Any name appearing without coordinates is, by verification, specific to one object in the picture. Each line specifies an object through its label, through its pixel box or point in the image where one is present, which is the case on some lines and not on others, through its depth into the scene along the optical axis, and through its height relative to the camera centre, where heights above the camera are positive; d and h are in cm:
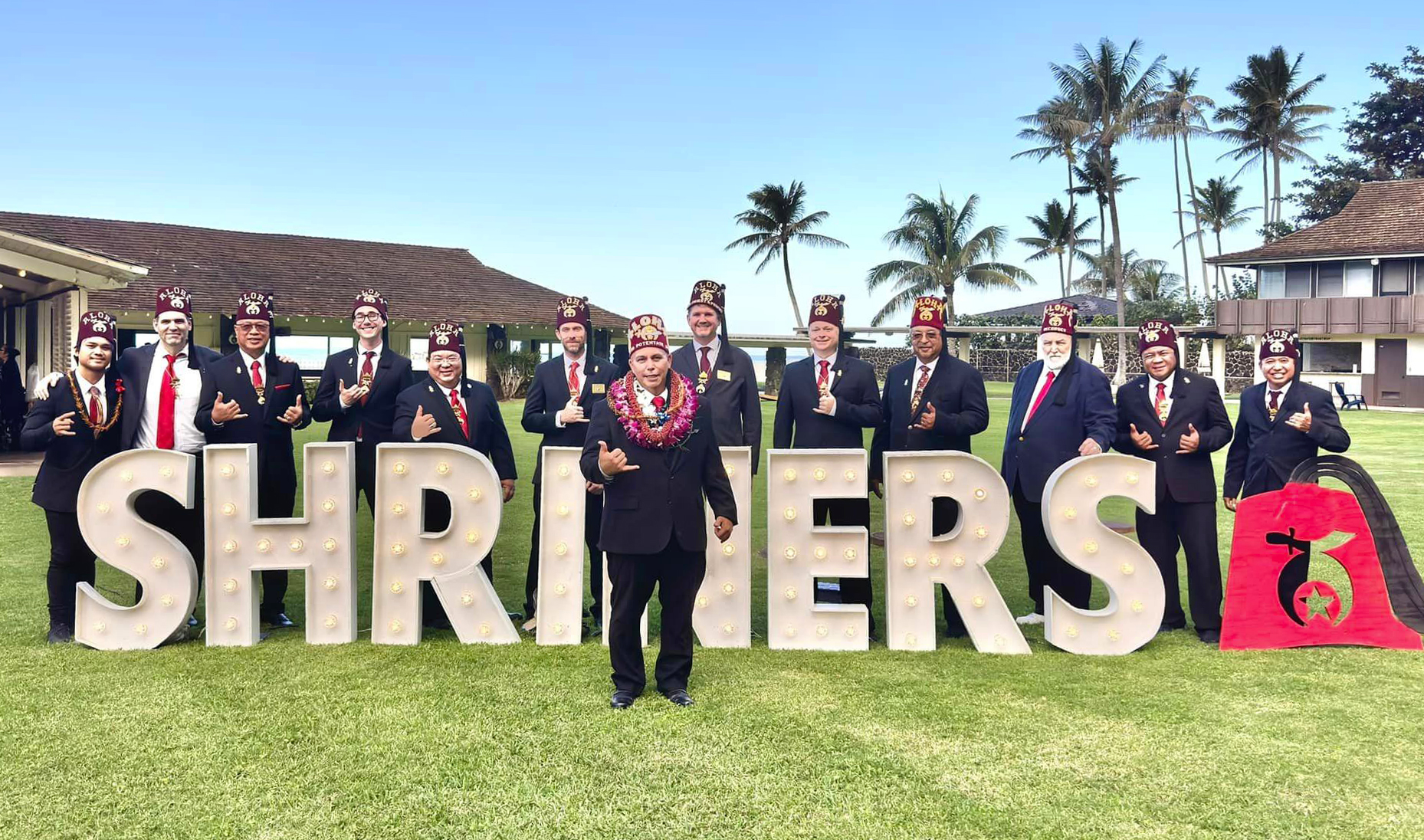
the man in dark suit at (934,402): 551 +6
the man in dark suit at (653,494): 424 -34
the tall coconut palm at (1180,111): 4409 +1392
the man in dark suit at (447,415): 561 -1
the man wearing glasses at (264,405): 557 +5
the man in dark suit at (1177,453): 545 -22
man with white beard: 554 -8
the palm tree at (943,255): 4747 +754
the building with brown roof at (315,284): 2817 +416
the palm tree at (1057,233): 5309 +969
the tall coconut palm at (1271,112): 4625 +1410
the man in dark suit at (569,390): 566 +14
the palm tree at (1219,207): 5572 +1153
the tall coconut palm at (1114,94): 4344 +1392
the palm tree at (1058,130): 4547 +1319
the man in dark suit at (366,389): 582 +14
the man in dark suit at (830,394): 563 +11
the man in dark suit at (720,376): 571 +21
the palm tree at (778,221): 4584 +890
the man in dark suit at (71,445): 516 -16
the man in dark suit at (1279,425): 545 -7
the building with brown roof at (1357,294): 3362 +415
